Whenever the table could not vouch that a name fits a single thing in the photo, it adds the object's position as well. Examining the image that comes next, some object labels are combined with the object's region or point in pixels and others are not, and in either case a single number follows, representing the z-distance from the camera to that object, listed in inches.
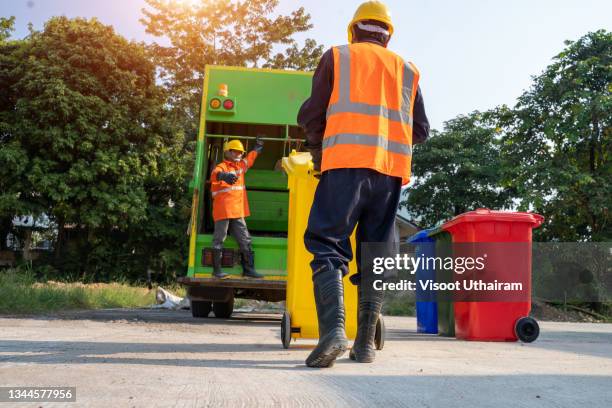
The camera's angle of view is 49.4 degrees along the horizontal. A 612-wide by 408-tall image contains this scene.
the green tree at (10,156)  799.7
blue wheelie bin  288.0
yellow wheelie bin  173.9
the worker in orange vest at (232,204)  301.3
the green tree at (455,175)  1264.8
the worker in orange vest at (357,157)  128.0
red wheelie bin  237.5
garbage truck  306.2
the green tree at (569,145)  767.7
